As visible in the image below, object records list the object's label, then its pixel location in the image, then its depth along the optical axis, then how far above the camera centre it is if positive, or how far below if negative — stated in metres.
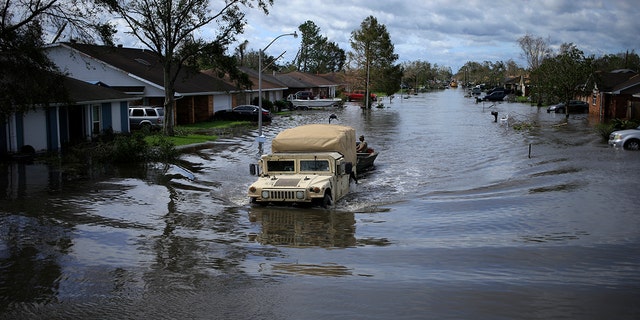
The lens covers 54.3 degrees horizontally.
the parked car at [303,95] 82.19 +0.93
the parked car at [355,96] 101.06 +0.94
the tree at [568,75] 61.62 +2.61
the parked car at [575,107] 67.25 -0.63
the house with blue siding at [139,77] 44.09 +1.85
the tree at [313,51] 149.88 +12.38
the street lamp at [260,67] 32.77 +2.00
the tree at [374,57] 86.38 +6.36
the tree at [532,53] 132.00 +10.45
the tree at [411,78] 178.99 +6.85
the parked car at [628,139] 32.25 -1.98
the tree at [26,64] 20.94 +1.32
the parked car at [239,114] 54.34 -1.02
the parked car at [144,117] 42.25 -0.98
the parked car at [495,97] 102.75 +0.73
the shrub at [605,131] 38.31 -1.86
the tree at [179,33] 36.28 +4.10
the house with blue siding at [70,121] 26.27 -0.88
